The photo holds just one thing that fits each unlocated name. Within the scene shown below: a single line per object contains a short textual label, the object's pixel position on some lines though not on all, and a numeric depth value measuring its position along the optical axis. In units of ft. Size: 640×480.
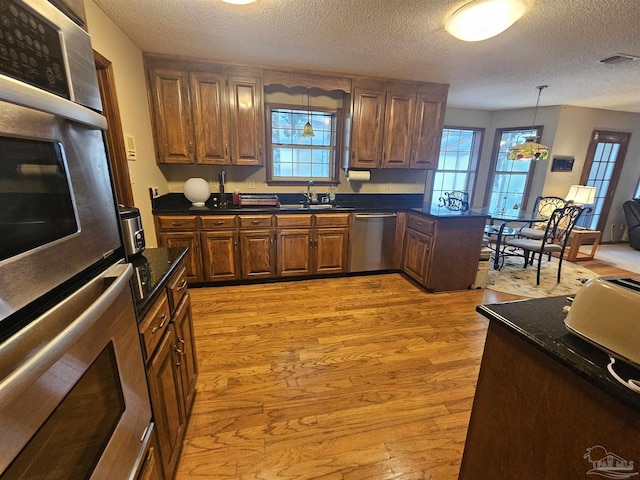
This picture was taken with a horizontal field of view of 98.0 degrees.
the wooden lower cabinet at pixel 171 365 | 3.37
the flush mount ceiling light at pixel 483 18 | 5.68
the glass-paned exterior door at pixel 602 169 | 16.49
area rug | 11.12
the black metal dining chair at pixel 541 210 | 13.50
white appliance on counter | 2.23
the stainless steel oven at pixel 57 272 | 1.39
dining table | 11.66
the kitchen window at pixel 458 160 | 17.38
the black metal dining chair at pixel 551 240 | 11.76
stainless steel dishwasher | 11.43
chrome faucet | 11.86
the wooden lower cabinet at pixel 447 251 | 10.07
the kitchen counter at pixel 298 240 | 9.95
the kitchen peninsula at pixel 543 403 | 2.21
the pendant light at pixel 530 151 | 12.42
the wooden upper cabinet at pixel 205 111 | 9.49
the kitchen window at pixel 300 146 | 11.76
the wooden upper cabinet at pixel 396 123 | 11.16
